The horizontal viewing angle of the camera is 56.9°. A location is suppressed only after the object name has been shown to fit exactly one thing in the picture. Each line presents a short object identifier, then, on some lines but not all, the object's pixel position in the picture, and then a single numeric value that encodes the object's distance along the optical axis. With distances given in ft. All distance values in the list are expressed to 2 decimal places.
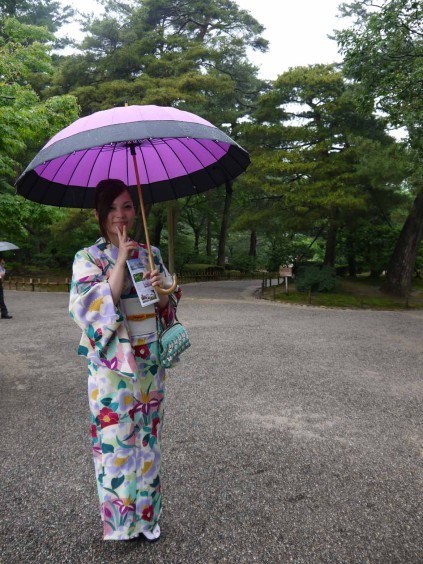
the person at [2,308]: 25.21
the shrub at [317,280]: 38.91
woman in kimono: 5.64
